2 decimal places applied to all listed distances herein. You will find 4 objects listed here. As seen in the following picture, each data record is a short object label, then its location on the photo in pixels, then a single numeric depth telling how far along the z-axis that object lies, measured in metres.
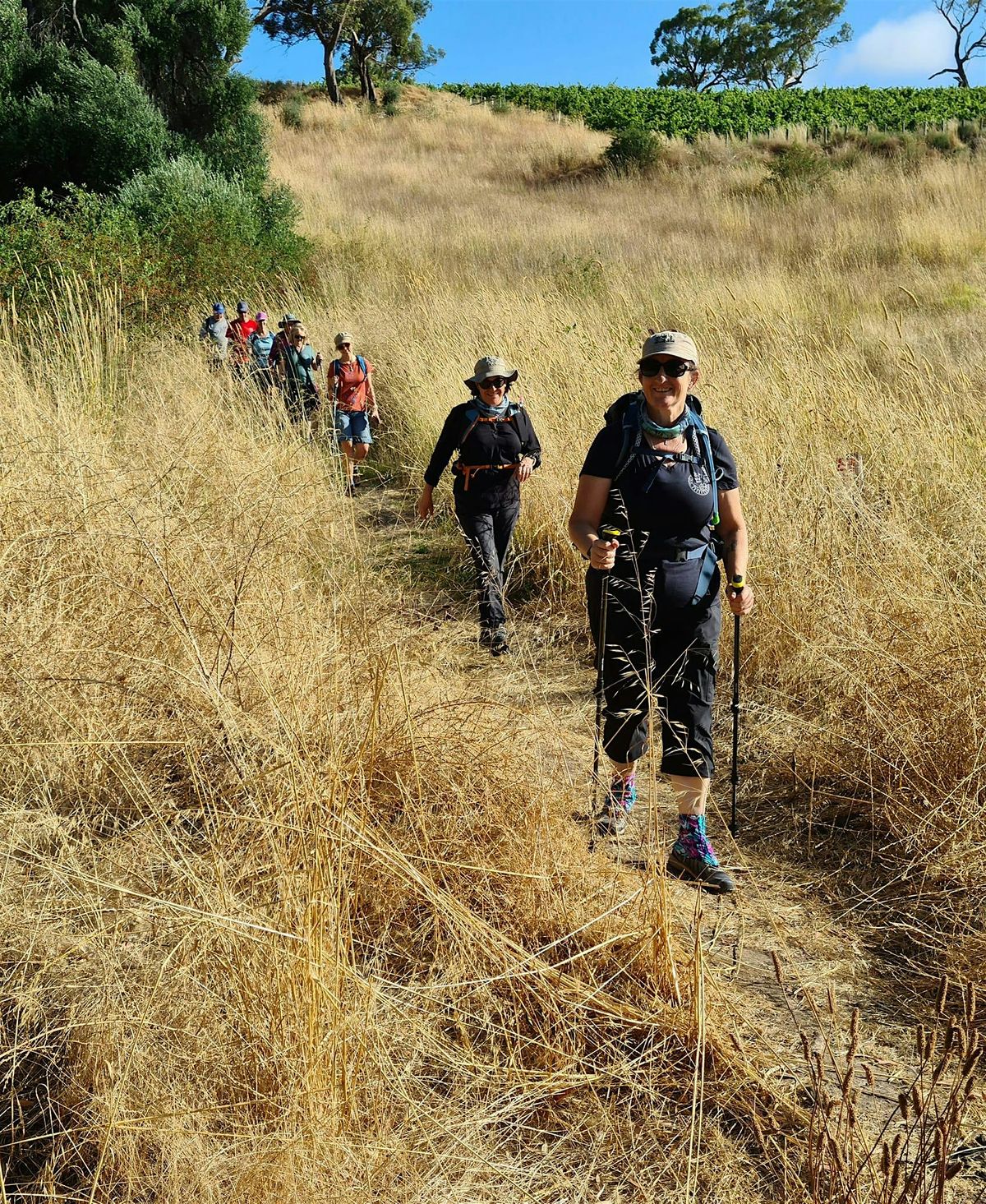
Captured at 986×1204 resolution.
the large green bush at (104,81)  14.64
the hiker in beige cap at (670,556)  3.21
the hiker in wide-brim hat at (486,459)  5.64
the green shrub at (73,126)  14.57
